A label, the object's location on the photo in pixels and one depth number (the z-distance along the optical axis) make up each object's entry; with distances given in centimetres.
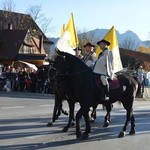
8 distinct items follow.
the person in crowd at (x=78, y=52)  1372
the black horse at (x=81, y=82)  1099
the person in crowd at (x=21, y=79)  2858
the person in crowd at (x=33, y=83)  2822
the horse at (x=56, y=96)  1152
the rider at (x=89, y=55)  1309
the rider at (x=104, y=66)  1130
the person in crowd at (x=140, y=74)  2868
